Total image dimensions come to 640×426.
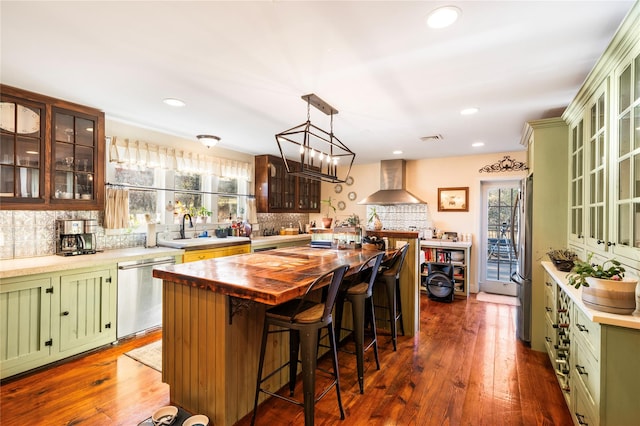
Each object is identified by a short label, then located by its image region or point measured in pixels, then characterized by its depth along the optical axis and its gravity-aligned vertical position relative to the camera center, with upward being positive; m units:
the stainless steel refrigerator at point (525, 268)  3.22 -0.59
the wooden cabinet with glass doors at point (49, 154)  2.74 +0.57
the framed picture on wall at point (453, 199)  5.60 +0.28
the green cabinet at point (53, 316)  2.50 -0.96
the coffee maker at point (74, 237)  3.19 -0.28
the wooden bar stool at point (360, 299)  2.37 -0.70
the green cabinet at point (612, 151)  1.65 +0.42
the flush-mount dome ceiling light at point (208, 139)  3.94 +0.95
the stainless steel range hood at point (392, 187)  5.86 +0.54
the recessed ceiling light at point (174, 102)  2.98 +1.09
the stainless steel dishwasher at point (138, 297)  3.24 -0.95
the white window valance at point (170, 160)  3.71 +0.74
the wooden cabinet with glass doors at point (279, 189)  5.58 +0.48
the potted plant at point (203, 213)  4.68 -0.02
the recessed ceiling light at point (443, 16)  1.61 +1.08
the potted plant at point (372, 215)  6.38 -0.04
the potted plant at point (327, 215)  4.74 -0.07
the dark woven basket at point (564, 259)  2.60 -0.38
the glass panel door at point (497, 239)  5.39 -0.45
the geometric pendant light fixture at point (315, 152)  2.81 +1.07
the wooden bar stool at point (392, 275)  3.00 -0.62
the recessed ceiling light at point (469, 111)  3.14 +1.09
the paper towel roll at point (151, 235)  3.82 -0.30
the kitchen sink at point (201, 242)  3.84 -0.41
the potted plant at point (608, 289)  1.52 -0.38
